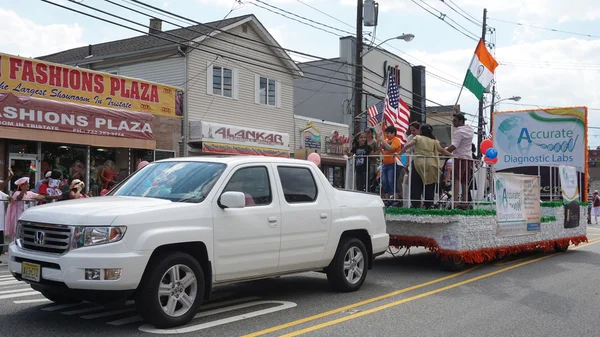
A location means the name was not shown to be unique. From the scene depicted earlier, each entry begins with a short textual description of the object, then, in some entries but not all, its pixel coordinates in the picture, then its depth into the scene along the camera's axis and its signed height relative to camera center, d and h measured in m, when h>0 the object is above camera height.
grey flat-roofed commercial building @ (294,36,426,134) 33.72 +5.75
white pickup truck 5.29 -0.52
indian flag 13.87 +2.65
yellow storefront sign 16.33 +2.96
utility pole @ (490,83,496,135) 37.92 +6.11
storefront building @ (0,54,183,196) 16.12 +1.82
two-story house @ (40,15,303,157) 22.48 +4.27
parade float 9.76 -0.37
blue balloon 13.36 +0.75
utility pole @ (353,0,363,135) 20.27 +4.07
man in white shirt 10.41 +0.58
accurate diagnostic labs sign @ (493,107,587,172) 14.61 +1.25
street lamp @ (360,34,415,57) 22.64 +5.68
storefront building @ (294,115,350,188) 27.86 +2.06
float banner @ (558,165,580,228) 13.58 -0.19
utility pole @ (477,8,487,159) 32.34 +8.58
